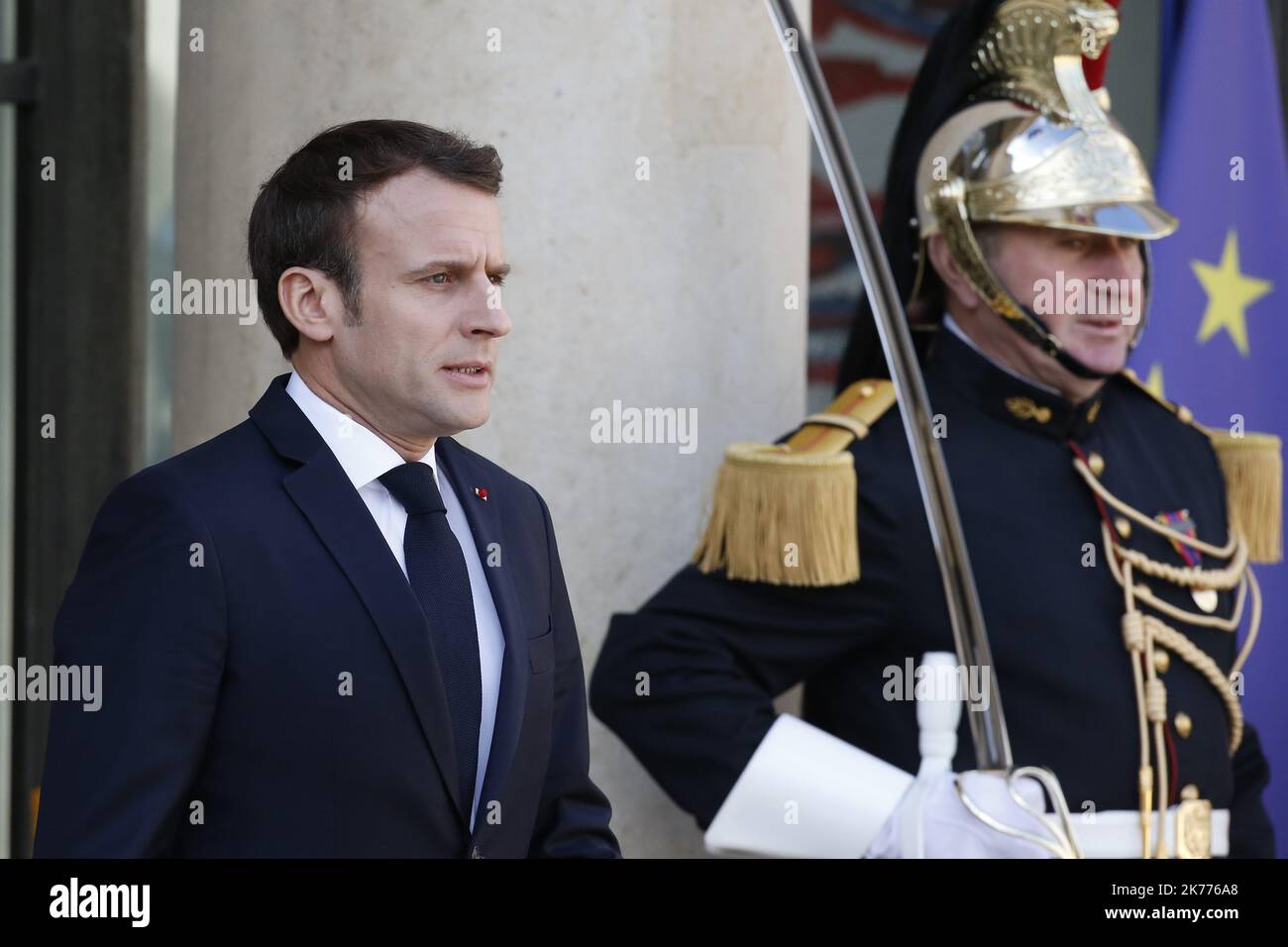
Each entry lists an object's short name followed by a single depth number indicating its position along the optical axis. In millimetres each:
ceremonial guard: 5266
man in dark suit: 3086
